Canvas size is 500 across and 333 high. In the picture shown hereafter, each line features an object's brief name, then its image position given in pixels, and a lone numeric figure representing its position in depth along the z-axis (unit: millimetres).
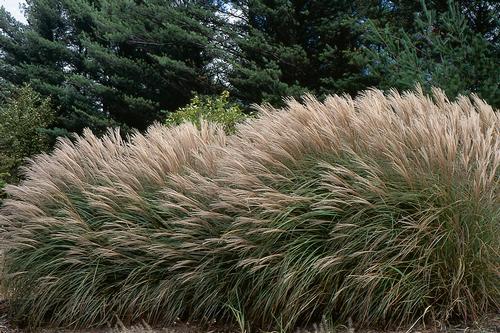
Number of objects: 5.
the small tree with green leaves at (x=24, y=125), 20953
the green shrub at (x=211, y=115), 10294
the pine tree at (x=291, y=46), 16266
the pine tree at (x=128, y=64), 18984
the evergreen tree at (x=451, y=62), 9008
